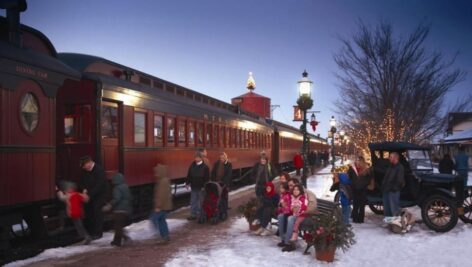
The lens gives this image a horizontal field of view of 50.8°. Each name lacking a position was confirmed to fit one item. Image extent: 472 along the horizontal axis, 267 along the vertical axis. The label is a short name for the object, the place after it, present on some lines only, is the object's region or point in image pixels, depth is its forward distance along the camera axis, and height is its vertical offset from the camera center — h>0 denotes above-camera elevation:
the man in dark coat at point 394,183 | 10.51 -0.78
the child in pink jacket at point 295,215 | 8.34 -1.15
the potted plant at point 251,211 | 10.03 -1.30
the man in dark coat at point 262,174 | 11.55 -0.61
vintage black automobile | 10.47 -0.93
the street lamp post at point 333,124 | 35.09 +1.65
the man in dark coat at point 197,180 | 11.64 -0.74
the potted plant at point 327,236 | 7.63 -1.37
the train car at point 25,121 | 7.27 +0.46
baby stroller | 11.18 -1.27
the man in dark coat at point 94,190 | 8.96 -0.73
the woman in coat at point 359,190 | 11.46 -1.00
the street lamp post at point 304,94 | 17.09 +1.83
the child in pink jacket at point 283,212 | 8.73 -1.13
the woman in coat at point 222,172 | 12.05 -0.58
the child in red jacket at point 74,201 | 8.39 -0.88
